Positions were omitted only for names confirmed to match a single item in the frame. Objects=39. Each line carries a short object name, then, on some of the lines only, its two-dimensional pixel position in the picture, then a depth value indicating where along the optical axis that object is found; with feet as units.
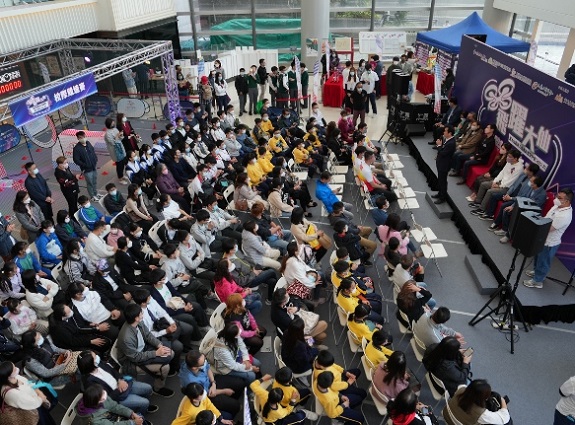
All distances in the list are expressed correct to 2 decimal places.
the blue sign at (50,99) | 23.83
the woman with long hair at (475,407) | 11.77
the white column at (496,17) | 53.16
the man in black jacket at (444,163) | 25.02
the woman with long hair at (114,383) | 12.53
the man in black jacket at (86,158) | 26.21
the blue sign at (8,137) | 33.29
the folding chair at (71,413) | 11.60
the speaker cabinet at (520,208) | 16.70
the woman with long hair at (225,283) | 16.52
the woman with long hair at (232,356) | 13.67
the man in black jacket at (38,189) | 23.06
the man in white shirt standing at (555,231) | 18.37
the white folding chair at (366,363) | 13.76
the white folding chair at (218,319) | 14.80
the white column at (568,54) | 42.30
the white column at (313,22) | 51.06
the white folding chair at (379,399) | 13.02
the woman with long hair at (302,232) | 19.77
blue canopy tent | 37.93
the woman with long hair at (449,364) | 13.28
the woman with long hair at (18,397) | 11.98
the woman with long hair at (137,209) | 21.89
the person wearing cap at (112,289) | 16.87
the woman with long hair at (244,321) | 14.71
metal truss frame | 32.09
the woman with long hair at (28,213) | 21.29
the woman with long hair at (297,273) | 17.19
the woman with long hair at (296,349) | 13.57
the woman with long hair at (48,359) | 13.78
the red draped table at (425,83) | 47.37
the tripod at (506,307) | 17.36
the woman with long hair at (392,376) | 12.43
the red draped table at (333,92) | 44.60
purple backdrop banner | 20.98
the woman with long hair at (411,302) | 15.75
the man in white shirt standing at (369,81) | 39.99
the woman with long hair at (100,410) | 11.56
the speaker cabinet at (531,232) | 15.39
